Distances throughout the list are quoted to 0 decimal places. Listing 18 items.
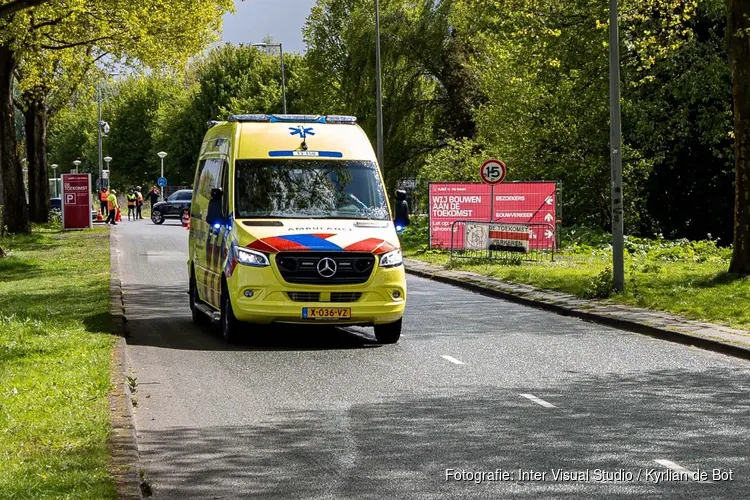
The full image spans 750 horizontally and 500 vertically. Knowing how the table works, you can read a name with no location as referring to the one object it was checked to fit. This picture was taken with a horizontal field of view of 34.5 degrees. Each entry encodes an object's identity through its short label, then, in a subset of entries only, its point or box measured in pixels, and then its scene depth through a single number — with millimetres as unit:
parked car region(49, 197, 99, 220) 75250
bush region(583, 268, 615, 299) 18984
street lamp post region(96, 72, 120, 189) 72788
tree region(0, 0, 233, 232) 30922
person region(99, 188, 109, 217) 59688
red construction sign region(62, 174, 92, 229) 46156
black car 58906
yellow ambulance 13086
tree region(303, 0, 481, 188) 49656
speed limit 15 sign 28453
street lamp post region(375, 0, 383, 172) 36062
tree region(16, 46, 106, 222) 38062
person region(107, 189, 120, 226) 56500
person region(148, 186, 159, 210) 69038
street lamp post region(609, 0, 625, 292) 18672
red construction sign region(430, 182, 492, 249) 30781
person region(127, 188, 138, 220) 68375
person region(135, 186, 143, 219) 68500
